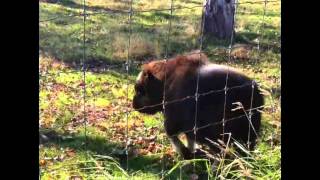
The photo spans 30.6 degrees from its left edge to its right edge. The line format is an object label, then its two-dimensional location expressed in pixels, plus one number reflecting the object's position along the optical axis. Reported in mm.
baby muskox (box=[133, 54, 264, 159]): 5184
